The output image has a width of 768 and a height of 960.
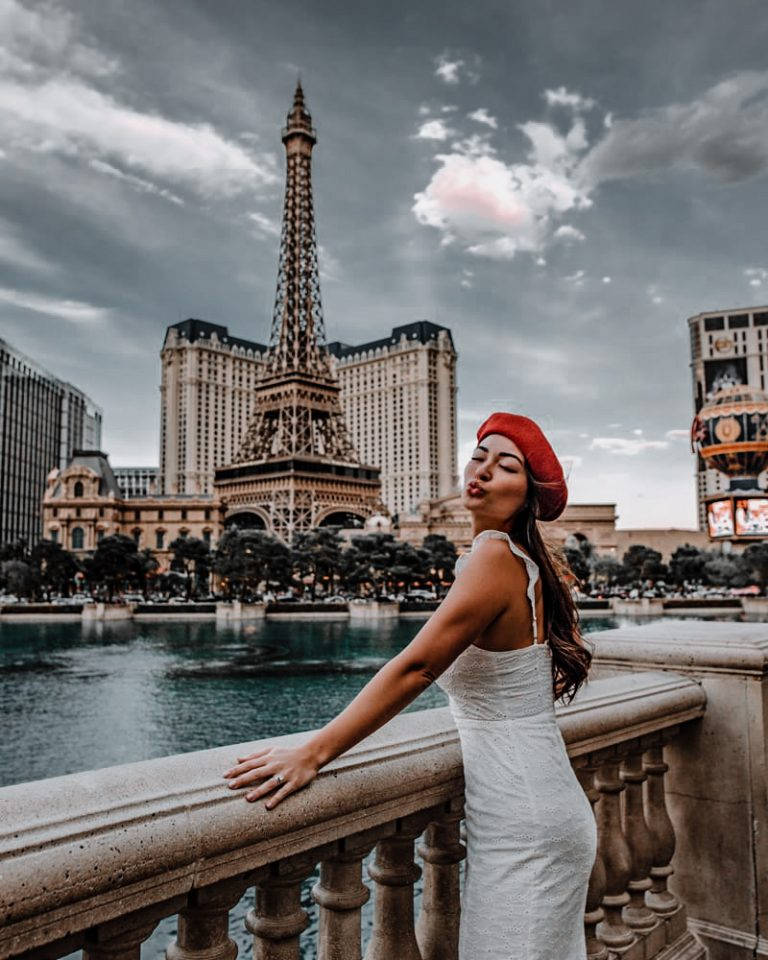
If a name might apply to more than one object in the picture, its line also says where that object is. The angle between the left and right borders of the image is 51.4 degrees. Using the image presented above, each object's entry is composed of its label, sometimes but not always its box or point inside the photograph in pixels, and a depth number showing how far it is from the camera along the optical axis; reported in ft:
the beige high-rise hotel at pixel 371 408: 551.18
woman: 8.26
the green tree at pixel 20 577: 244.42
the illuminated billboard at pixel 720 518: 273.95
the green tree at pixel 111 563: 249.34
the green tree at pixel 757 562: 255.70
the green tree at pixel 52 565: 250.84
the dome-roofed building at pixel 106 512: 372.17
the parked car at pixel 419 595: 274.57
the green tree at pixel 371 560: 256.73
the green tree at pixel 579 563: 268.93
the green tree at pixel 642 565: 292.40
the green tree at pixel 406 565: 258.57
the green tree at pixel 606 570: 313.94
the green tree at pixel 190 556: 272.10
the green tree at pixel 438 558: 284.00
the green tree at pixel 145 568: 256.73
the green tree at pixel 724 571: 270.87
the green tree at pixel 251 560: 245.65
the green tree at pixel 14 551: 278.87
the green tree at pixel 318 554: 254.27
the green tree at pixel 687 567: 296.51
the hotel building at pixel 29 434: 375.04
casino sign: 270.87
